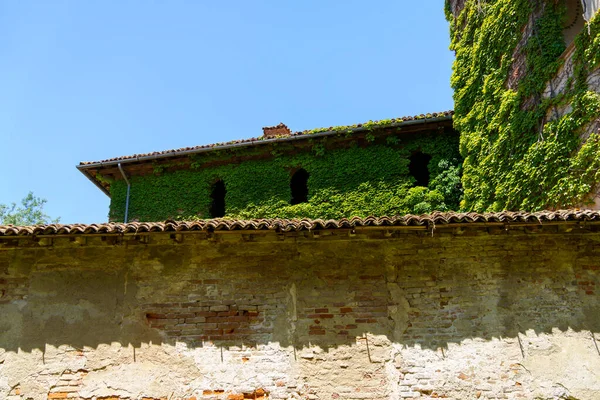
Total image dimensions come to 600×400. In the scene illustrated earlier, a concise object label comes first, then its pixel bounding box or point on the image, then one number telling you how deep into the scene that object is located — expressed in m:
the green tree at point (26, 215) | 38.44
